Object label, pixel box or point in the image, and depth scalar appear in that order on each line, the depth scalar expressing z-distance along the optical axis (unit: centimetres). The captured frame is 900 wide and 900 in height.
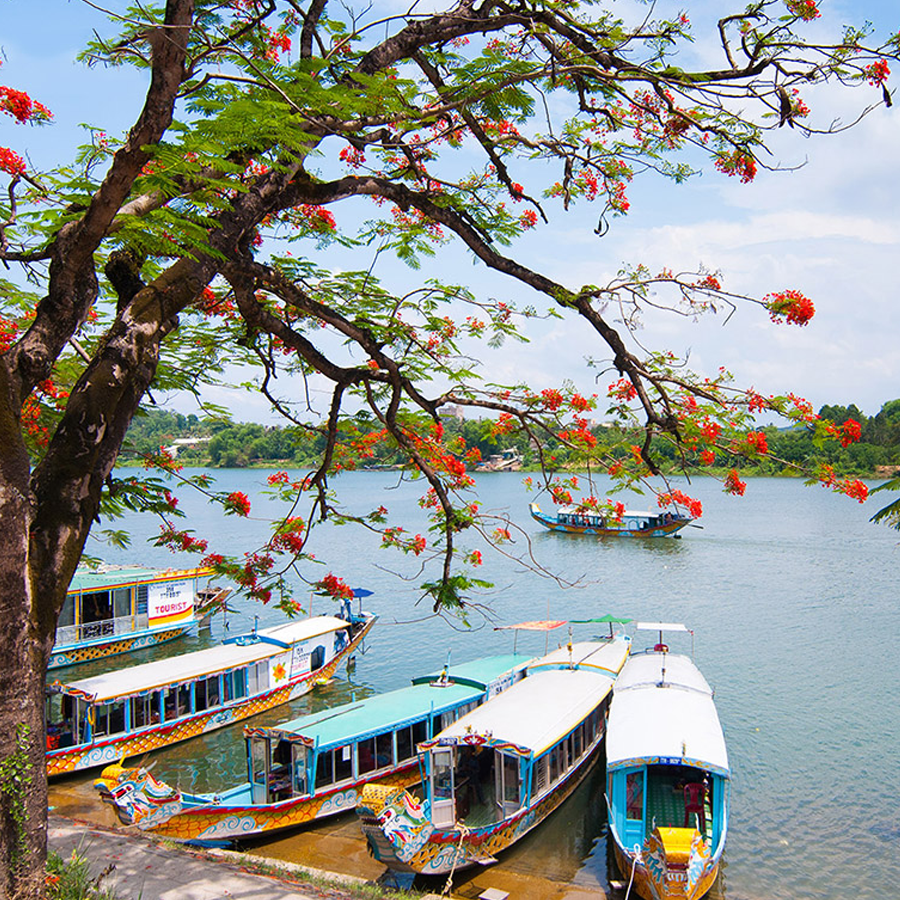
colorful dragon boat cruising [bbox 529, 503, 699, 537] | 4375
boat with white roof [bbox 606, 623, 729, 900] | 929
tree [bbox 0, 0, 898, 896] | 438
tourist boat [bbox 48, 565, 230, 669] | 2139
